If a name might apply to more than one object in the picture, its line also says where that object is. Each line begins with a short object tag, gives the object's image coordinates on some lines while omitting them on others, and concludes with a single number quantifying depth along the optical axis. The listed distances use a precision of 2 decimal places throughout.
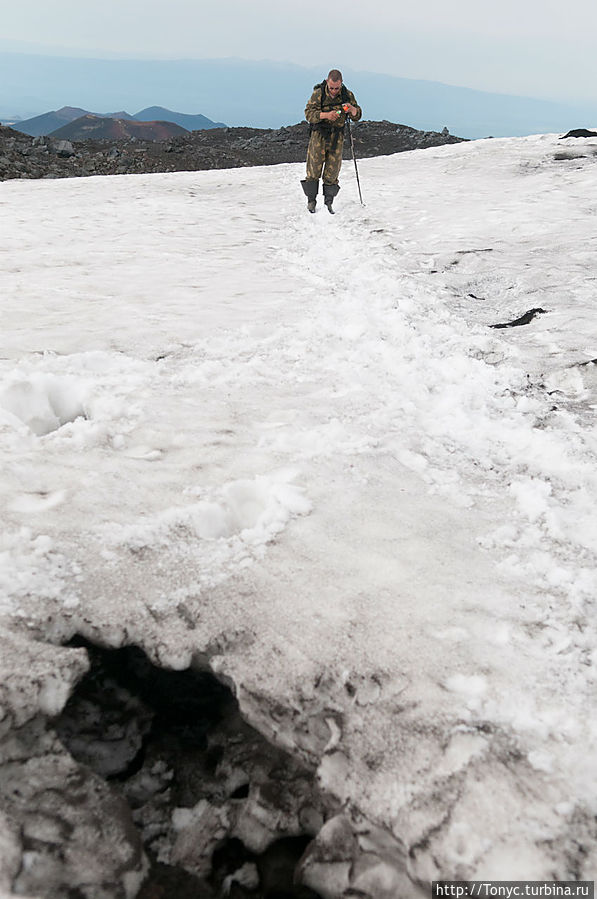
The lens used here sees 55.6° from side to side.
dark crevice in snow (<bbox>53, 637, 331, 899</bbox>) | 1.89
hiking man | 10.19
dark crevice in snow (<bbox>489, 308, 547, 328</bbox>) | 5.97
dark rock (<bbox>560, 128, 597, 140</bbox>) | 17.19
